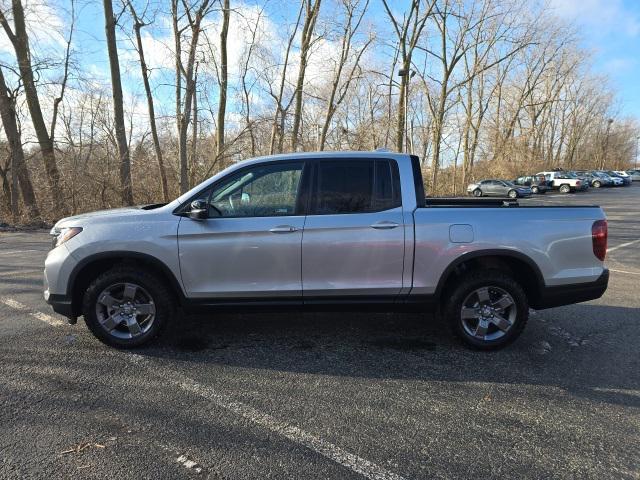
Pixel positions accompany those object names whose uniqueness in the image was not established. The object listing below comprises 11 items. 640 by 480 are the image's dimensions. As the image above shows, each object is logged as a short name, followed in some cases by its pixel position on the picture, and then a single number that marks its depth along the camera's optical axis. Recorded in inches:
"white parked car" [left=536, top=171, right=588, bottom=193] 1596.9
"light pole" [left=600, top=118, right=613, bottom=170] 2993.8
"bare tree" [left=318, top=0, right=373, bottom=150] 1101.7
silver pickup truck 153.3
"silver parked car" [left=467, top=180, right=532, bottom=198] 1412.5
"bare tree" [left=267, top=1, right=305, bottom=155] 955.3
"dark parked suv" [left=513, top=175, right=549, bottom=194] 1562.5
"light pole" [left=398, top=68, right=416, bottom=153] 1077.8
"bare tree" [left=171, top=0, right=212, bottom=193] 684.7
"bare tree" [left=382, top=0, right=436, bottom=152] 1115.9
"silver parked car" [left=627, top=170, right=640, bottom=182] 2507.4
